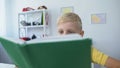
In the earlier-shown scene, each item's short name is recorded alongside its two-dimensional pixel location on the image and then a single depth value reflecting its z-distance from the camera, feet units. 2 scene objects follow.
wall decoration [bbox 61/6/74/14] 9.55
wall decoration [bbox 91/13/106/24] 8.78
